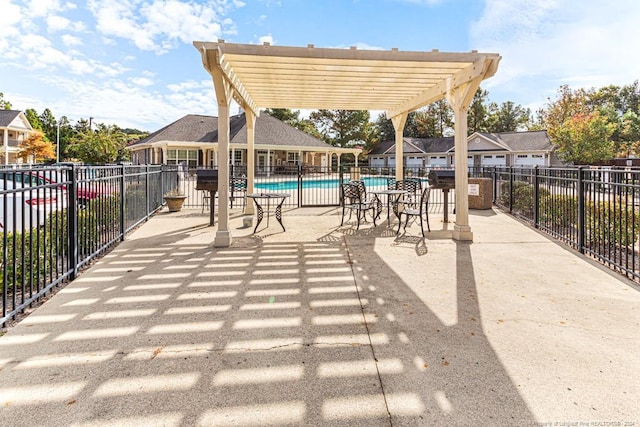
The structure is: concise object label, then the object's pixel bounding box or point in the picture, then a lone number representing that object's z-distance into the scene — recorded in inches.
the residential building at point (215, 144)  982.4
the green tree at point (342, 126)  1627.7
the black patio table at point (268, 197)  281.8
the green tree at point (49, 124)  1931.6
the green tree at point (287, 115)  1642.5
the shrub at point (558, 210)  252.7
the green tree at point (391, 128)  1990.3
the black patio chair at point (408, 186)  340.6
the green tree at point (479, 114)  1812.7
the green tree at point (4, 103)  1912.5
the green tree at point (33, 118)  1825.7
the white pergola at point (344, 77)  221.6
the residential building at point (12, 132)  1386.6
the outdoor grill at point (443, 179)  288.7
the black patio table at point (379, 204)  322.7
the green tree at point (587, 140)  1151.6
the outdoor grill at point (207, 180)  291.6
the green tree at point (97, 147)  1014.4
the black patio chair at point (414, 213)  269.2
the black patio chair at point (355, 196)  304.0
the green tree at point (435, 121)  1913.1
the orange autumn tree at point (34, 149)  1441.9
